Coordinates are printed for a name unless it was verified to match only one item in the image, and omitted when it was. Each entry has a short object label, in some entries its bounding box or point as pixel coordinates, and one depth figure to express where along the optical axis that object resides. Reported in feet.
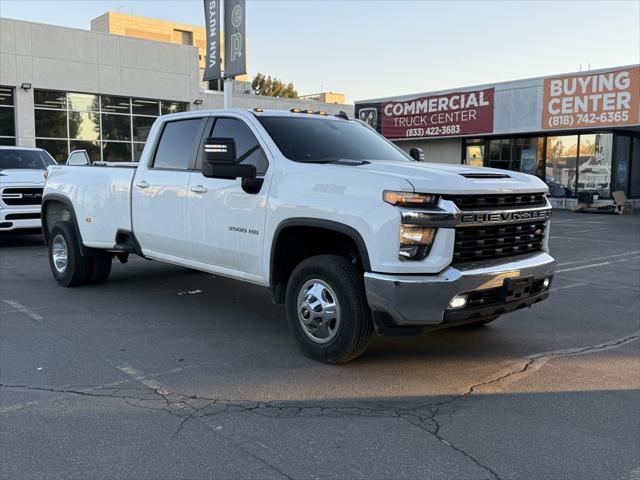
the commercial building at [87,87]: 84.17
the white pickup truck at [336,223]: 14.32
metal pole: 59.41
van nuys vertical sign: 59.11
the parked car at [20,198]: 38.96
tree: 224.74
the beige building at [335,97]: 263.21
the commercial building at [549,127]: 71.97
